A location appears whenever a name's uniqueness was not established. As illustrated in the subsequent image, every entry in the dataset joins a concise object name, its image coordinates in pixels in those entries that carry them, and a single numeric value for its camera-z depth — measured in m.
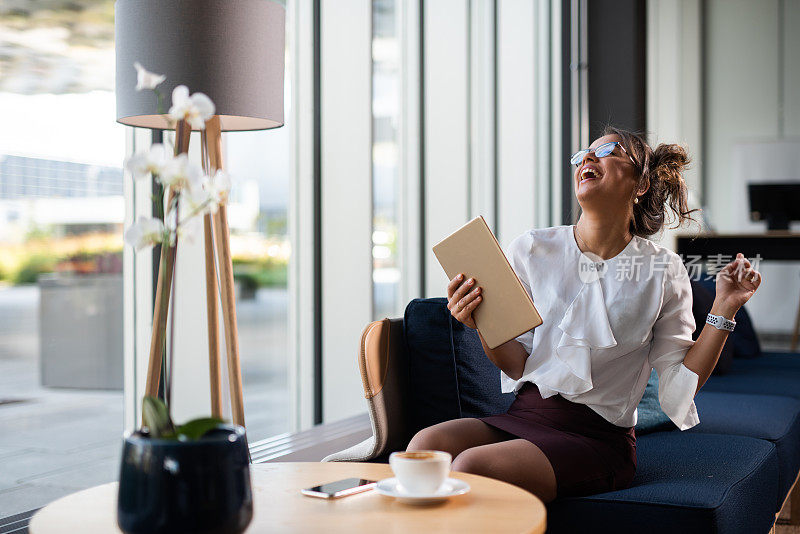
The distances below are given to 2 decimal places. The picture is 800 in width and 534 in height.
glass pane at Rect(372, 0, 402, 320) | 3.47
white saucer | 1.23
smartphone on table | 1.30
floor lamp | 1.64
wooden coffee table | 1.14
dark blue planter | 1.00
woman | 1.83
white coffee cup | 1.25
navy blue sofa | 1.77
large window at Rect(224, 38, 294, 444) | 2.86
